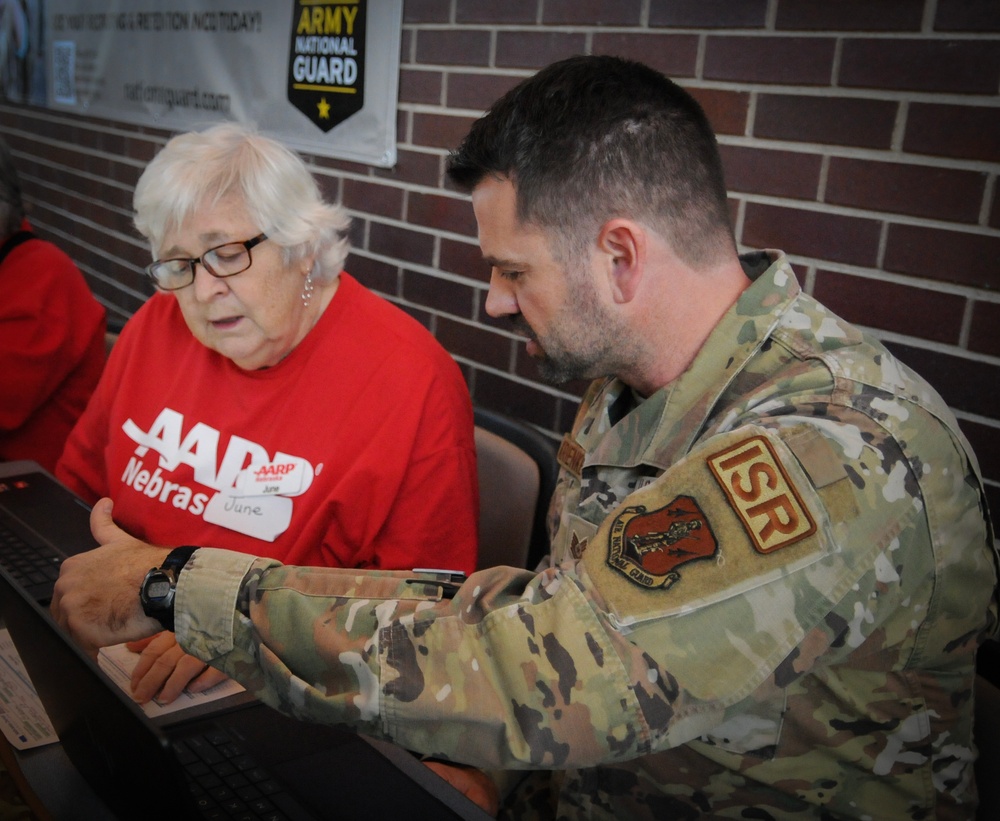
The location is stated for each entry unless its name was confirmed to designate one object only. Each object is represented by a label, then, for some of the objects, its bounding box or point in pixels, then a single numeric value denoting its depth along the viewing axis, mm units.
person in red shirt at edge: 2359
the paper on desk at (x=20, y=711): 1079
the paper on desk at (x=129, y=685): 1132
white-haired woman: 1665
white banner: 2588
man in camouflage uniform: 891
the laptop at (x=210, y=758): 764
